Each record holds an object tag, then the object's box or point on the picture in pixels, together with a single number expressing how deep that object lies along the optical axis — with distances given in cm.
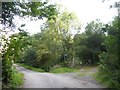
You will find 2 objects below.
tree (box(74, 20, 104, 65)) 1312
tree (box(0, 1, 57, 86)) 540
